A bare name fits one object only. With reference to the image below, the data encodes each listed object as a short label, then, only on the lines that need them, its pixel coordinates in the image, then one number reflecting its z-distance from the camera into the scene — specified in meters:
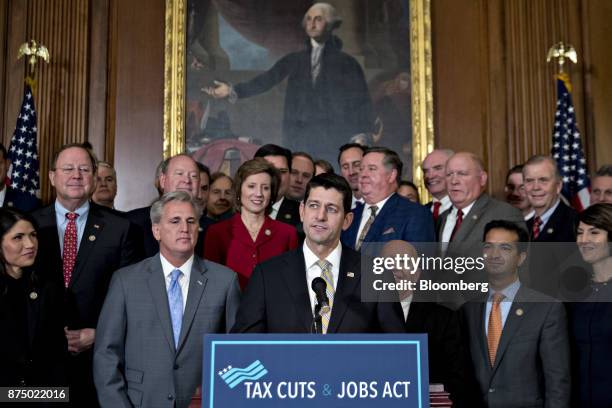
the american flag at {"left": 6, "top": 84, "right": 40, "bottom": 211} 7.42
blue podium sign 2.83
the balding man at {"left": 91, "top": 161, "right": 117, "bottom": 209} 6.34
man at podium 3.83
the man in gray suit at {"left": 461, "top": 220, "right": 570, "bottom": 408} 4.32
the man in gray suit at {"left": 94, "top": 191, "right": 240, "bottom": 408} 4.10
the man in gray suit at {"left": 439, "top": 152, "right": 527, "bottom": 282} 5.32
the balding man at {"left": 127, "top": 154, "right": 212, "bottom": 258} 5.25
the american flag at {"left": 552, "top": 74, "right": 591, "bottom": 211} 7.46
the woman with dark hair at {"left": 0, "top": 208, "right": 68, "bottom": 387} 4.21
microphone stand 3.09
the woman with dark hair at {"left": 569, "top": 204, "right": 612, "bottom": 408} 4.32
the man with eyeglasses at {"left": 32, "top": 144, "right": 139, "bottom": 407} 4.62
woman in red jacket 4.81
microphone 3.05
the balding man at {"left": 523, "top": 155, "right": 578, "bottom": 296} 5.21
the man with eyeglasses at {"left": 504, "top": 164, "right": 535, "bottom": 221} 6.46
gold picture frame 8.20
